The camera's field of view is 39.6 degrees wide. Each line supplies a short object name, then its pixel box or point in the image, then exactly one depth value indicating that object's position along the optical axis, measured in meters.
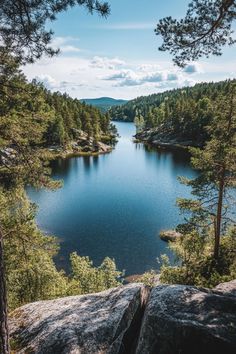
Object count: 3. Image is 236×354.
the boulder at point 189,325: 7.66
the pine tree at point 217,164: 21.45
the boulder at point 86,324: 8.71
